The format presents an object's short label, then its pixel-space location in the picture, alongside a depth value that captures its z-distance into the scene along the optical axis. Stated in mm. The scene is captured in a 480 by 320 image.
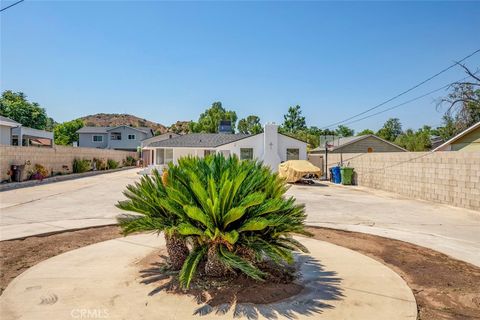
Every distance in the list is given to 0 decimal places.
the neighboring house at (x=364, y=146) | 35000
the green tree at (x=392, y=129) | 60594
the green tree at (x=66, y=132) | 59062
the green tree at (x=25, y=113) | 42875
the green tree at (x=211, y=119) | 58375
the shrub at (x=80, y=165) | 26719
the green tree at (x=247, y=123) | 67125
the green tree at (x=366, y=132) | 66375
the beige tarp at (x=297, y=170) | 20750
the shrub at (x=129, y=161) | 42244
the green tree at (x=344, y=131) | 72812
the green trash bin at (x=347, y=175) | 21406
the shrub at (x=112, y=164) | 34975
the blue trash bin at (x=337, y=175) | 22500
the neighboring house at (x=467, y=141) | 17406
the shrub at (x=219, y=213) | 3709
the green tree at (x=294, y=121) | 60281
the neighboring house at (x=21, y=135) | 26375
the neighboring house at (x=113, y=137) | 54844
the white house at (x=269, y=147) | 26312
